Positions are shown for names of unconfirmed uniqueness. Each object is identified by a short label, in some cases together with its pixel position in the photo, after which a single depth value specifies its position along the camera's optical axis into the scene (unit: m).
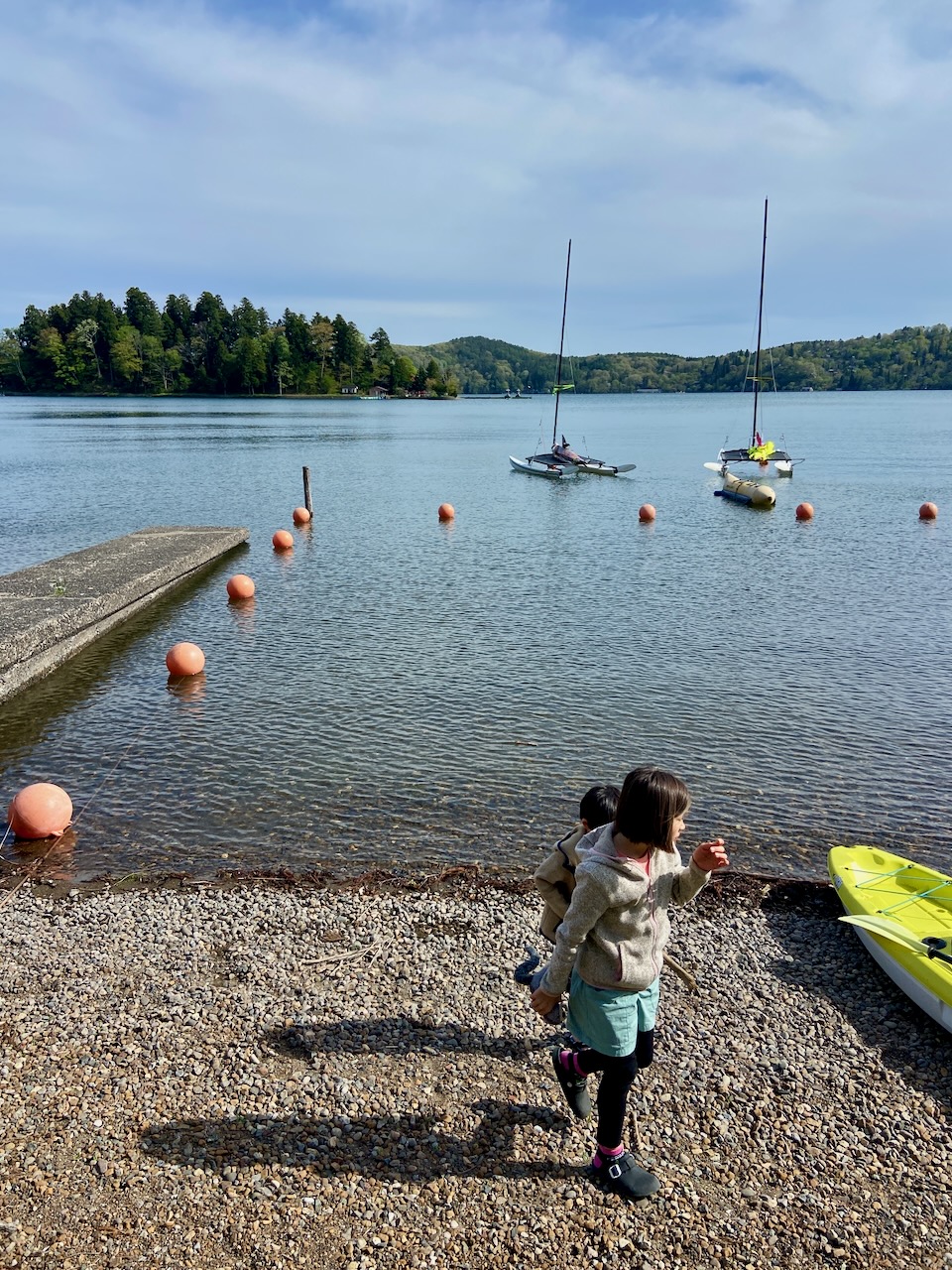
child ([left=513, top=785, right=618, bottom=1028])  4.58
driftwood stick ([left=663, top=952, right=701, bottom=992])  5.23
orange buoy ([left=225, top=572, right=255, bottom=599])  20.86
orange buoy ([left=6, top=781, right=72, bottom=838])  8.84
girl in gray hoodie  3.92
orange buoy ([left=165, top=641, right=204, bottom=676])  14.70
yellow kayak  5.97
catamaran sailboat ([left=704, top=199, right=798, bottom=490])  49.75
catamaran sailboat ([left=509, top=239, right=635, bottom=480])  49.66
